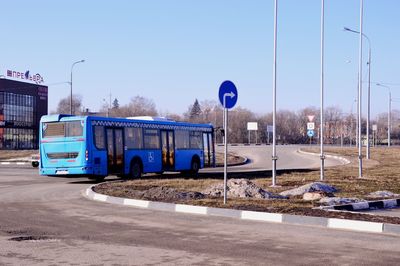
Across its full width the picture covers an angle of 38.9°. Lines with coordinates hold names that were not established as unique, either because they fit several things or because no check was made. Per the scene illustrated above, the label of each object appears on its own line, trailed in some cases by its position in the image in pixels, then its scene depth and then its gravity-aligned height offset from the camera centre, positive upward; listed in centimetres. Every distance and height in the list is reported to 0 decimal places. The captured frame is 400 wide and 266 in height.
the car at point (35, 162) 3859 -202
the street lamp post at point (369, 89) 3897 +313
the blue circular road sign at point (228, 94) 1402 +97
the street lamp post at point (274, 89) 1939 +155
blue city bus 2256 -58
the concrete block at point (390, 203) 1444 -180
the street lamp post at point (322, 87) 2211 +181
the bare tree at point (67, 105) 13688 +724
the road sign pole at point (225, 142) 1347 -23
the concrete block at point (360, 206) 1356 -176
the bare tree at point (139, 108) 13275 +617
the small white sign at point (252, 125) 8622 +116
